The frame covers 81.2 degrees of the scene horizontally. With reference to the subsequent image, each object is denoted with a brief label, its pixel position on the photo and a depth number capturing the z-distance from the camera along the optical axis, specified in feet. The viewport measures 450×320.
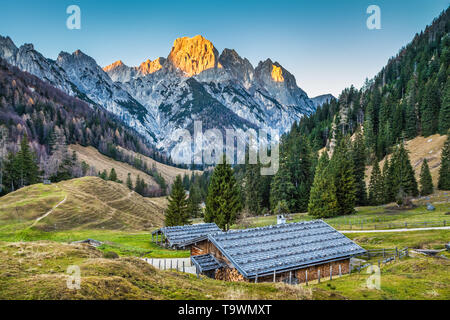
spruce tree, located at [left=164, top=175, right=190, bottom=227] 173.58
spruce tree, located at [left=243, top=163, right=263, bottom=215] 244.63
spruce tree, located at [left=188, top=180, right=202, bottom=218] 277.56
